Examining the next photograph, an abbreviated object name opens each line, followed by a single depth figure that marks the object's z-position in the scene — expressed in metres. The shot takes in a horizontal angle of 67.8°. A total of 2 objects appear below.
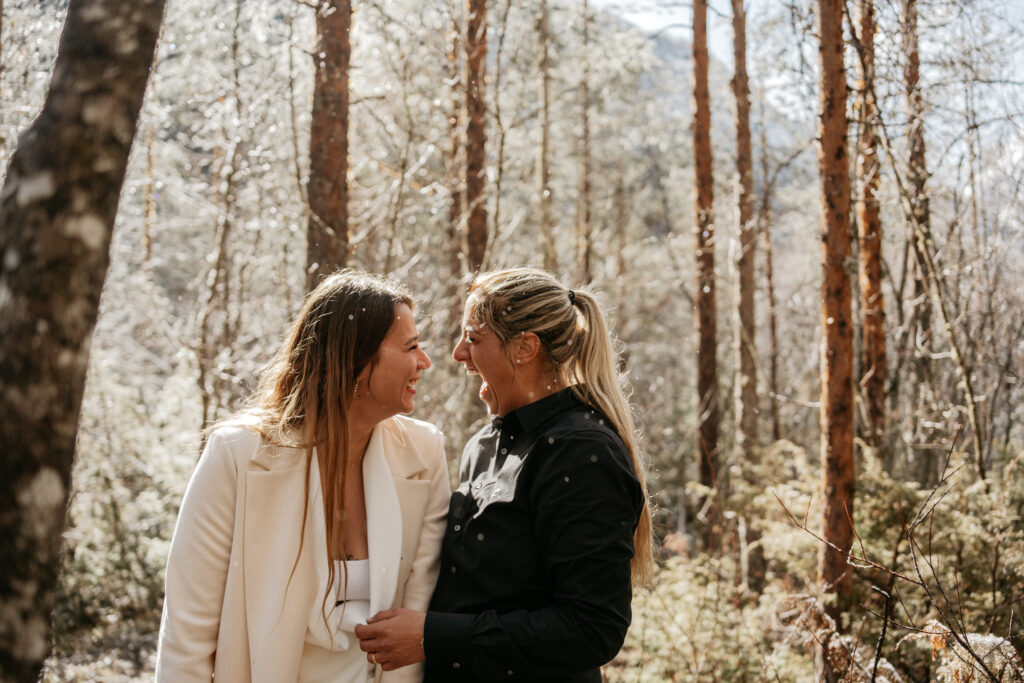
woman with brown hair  2.19
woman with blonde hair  1.96
